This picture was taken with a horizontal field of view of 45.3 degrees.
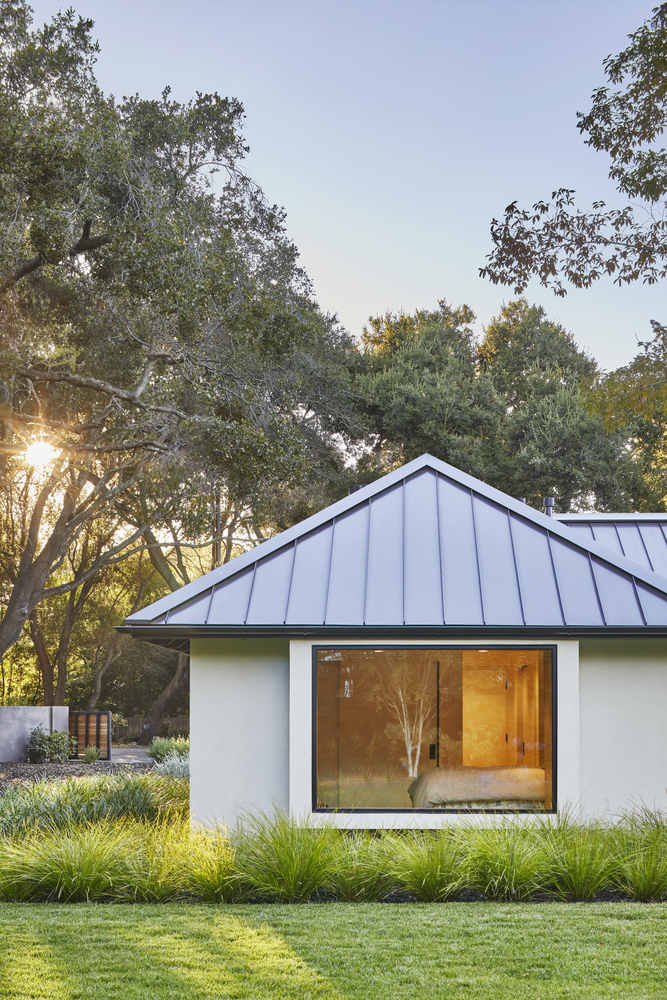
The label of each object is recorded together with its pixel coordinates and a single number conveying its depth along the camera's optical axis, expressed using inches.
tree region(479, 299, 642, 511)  1048.2
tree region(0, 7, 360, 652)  465.7
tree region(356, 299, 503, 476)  1058.7
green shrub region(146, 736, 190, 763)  752.3
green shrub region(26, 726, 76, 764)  861.2
